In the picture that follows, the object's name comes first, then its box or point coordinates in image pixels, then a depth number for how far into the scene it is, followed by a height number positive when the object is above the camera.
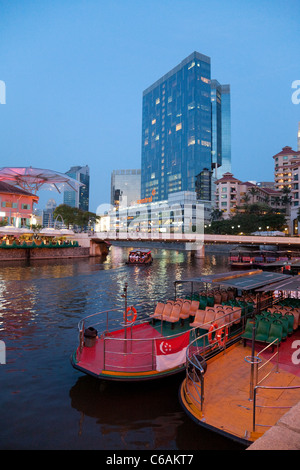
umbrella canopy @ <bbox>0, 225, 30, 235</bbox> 63.28 +1.09
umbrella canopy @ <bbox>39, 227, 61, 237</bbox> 70.31 +0.58
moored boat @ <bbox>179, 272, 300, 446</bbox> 7.10 -4.49
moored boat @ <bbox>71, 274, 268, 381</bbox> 9.79 -4.46
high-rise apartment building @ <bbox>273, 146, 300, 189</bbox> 139.66 +32.37
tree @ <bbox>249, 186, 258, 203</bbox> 136.52 +21.02
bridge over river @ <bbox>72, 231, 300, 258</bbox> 62.34 -0.67
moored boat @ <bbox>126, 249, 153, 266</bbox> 62.03 -4.88
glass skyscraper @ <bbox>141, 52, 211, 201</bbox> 171.88 +65.79
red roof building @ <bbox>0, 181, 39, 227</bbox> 81.88 +8.37
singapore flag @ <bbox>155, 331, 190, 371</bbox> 9.84 -3.98
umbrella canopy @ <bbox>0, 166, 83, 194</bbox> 72.06 +14.74
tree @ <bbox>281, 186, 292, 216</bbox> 125.99 +16.06
